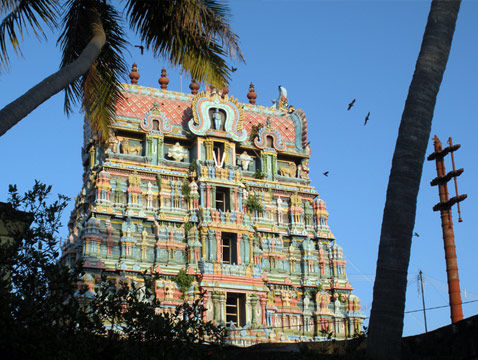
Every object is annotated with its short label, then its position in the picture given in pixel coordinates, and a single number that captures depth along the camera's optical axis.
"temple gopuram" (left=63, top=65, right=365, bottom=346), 40.44
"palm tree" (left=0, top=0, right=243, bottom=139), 16.11
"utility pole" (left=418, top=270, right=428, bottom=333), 46.59
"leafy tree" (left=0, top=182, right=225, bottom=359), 10.48
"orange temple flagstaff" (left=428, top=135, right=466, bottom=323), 32.88
